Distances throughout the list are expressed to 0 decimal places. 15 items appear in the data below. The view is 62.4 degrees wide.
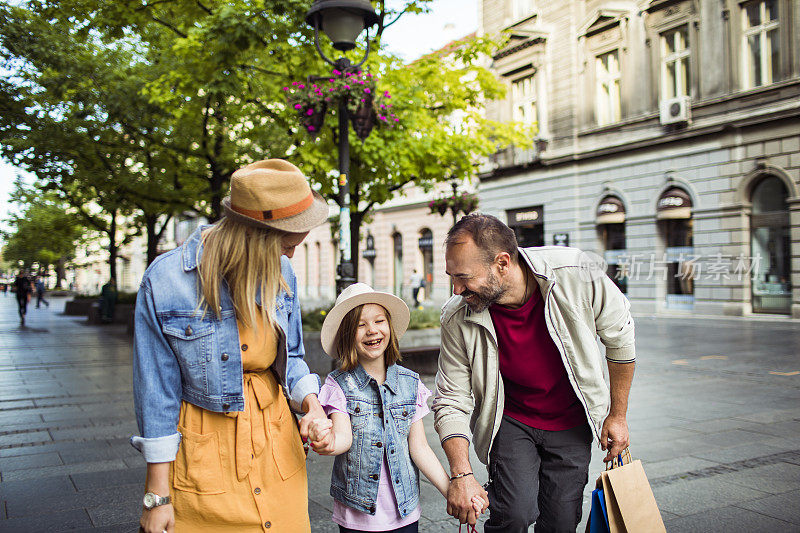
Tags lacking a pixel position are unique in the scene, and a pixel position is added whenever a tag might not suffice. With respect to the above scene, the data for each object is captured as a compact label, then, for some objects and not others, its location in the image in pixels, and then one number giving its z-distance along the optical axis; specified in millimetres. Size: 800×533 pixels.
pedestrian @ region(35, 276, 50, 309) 42000
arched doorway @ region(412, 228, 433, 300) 34938
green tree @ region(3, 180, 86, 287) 28438
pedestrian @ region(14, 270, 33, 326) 24625
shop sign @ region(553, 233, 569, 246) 26189
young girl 2738
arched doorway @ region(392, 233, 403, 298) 38062
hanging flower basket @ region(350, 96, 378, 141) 8836
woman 2152
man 2824
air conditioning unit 21453
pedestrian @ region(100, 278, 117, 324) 23484
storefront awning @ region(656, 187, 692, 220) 21828
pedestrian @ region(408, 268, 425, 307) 29609
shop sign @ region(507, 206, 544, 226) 27969
